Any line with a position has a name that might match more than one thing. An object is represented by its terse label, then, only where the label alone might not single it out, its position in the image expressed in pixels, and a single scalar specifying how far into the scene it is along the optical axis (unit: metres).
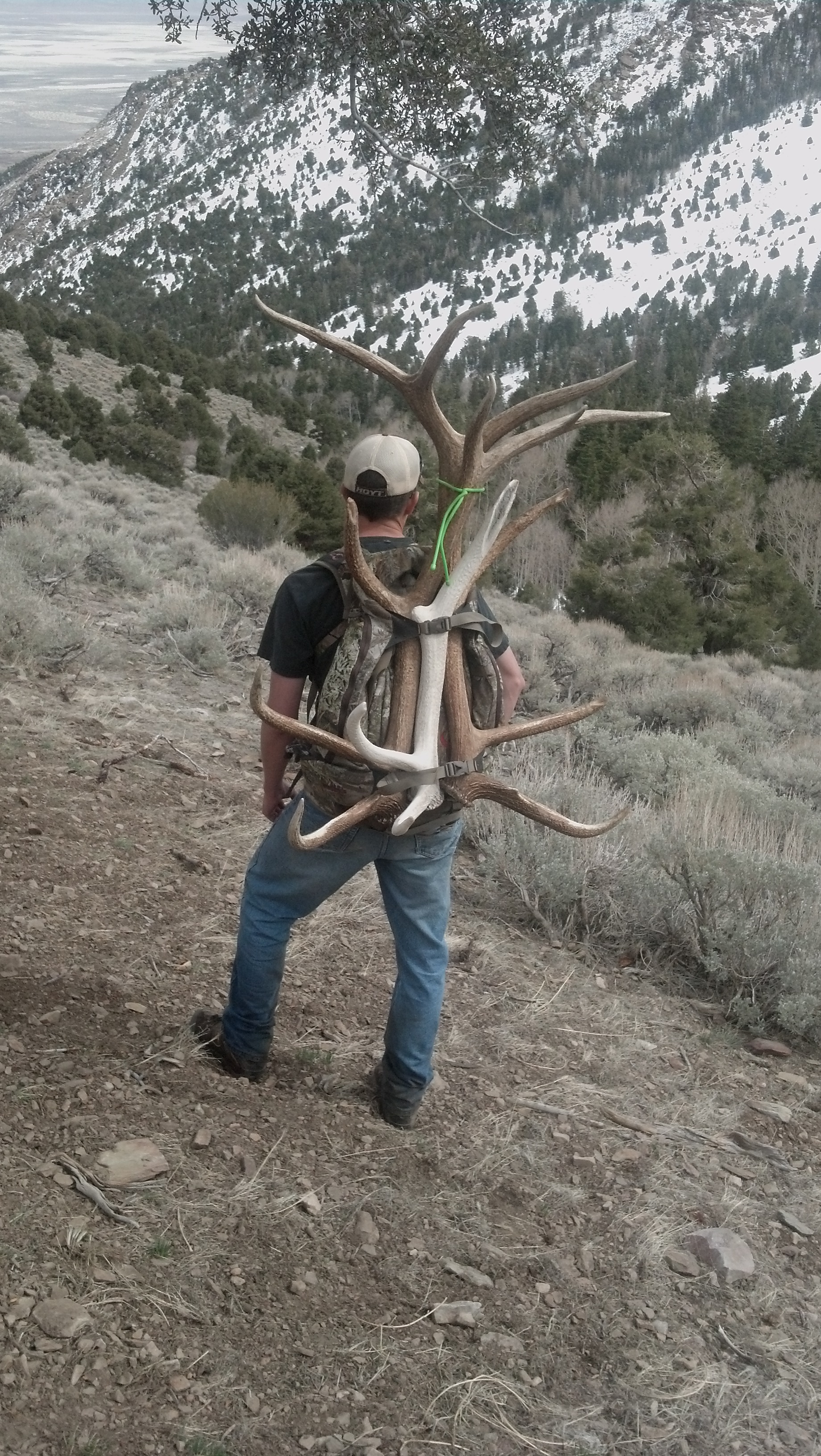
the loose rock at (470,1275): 2.47
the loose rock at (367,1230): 2.53
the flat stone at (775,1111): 3.46
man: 2.58
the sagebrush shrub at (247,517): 16.48
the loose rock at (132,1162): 2.52
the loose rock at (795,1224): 2.89
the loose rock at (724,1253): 2.66
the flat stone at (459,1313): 2.33
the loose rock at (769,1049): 3.91
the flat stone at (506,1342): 2.29
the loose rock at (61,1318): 2.05
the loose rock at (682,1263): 2.64
